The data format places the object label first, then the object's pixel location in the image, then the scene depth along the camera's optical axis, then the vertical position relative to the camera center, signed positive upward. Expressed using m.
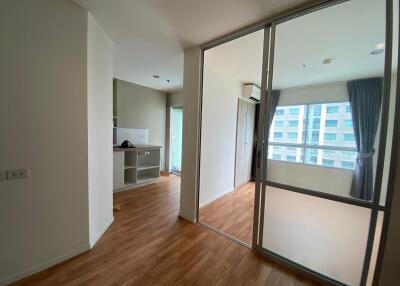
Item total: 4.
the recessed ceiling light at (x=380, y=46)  1.34 +0.77
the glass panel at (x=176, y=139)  5.65 -0.22
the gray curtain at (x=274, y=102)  1.90 +0.39
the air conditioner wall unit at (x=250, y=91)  3.96 +1.08
